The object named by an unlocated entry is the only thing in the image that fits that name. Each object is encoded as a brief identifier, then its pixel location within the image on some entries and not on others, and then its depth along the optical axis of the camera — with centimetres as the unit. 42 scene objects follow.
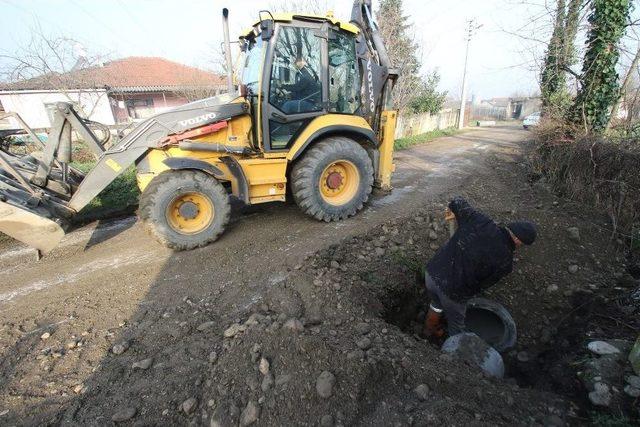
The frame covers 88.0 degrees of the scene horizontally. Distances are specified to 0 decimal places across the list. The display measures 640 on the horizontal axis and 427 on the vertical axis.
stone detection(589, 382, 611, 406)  237
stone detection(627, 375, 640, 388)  239
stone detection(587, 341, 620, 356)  281
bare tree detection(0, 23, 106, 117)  979
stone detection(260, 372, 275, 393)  224
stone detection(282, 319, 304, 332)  272
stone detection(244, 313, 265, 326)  286
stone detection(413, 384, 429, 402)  222
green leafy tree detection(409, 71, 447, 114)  1947
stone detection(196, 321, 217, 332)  295
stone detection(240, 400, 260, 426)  204
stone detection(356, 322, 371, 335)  285
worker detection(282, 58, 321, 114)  447
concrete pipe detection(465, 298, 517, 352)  356
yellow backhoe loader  408
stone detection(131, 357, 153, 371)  252
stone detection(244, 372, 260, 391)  225
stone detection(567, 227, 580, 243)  462
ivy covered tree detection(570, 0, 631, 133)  624
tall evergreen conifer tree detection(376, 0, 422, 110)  1484
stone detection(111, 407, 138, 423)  207
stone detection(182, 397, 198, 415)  212
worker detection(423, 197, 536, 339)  296
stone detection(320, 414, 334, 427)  204
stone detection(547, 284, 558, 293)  407
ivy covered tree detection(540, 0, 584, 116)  679
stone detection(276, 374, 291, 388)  226
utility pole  2453
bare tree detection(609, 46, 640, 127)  626
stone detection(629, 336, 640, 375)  248
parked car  2217
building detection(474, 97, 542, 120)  3956
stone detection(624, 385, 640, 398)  233
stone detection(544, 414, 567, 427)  212
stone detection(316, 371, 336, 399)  219
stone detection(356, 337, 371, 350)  260
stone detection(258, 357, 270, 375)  235
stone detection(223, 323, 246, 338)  277
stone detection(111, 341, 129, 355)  272
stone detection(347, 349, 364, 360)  244
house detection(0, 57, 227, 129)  1608
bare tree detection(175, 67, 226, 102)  1591
